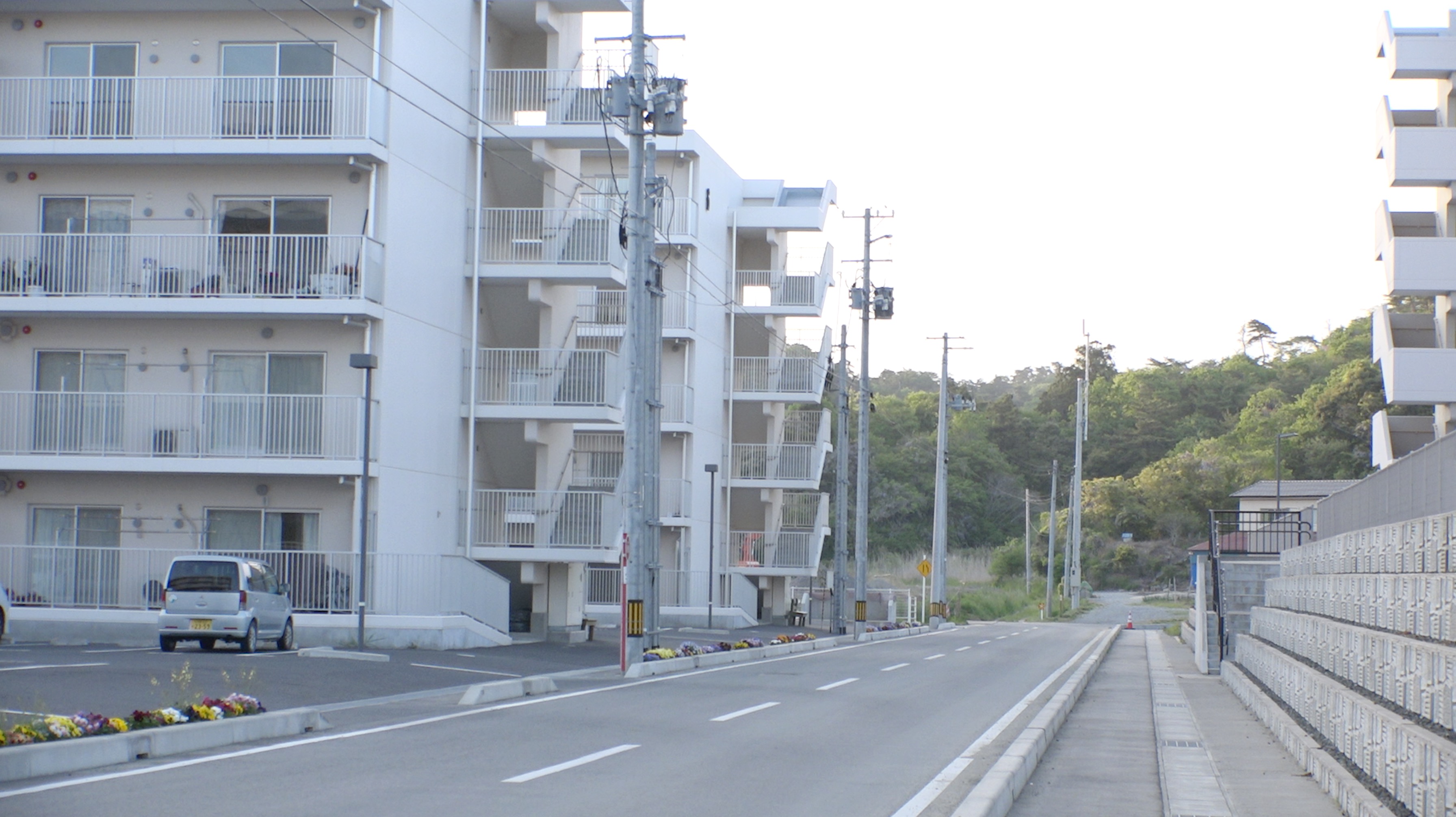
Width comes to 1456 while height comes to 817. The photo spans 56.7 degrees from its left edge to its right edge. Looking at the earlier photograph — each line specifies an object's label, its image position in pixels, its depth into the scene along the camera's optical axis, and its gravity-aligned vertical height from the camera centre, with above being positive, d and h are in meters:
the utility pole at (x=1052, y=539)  68.94 -2.31
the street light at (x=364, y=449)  23.19 +0.62
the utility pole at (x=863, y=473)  40.72 +0.60
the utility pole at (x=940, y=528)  53.28 -1.42
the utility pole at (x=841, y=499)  41.94 -0.22
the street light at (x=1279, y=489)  62.59 +0.45
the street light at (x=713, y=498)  39.44 -0.26
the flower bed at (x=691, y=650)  23.69 -3.09
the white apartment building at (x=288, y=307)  27.28 +3.61
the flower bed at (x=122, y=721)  10.32 -2.04
